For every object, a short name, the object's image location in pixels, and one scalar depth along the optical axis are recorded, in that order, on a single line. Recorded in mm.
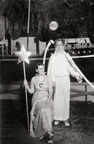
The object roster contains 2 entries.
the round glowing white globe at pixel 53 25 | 7241
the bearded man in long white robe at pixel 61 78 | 4367
